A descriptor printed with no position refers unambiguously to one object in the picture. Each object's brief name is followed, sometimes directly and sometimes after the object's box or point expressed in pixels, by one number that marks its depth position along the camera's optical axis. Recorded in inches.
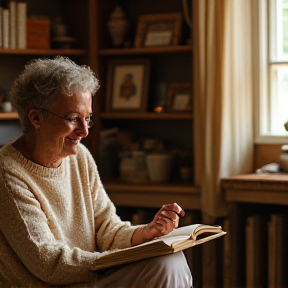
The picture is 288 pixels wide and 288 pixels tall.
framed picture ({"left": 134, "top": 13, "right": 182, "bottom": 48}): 157.1
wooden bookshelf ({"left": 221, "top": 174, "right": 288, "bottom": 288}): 132.7
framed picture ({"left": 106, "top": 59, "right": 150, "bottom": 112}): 161.5
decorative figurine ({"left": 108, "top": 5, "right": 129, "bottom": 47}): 161.8
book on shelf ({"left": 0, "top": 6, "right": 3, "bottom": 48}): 147.8
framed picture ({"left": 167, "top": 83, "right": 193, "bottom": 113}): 156.6
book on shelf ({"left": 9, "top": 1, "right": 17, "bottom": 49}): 149.9
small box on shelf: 156.9
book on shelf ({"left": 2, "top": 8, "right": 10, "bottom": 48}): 148.5
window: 150.3
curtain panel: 141.5
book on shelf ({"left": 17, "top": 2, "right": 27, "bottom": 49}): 151.3
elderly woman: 83.9
